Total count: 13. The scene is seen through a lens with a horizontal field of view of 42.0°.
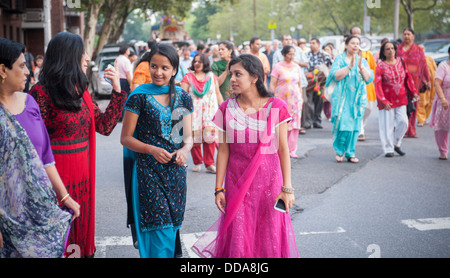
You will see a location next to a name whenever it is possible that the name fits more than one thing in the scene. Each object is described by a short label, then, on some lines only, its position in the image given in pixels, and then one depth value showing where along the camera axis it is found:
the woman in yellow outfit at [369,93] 11.91
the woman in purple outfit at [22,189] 3.07
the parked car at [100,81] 21.19
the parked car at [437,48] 22.90
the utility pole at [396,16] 27.42
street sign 33.46
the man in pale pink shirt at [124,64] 13.40
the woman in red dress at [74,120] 3.95
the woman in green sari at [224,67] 9.26
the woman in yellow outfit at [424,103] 14.12
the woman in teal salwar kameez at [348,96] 9.36
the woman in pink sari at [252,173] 3.94
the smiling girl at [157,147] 4.23
